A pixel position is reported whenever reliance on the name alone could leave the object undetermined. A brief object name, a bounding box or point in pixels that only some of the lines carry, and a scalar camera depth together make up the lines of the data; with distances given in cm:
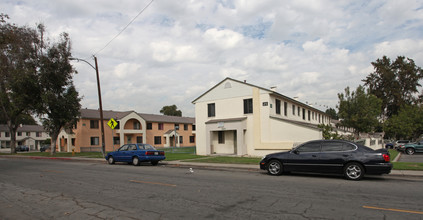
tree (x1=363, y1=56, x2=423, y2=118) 4697
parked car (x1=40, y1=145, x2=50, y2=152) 5541
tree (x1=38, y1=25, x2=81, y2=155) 3042
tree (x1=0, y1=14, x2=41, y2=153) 2892
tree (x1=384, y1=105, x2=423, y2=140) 3969
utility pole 2445
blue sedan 1808
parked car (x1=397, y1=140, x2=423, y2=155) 2809
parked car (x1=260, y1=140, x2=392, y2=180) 1036
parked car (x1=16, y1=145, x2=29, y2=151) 6189
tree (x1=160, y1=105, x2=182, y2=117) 9831
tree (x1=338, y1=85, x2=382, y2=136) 2753
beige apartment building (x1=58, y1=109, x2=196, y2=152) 4366
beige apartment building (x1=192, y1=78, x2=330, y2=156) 2303
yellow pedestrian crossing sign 2297
